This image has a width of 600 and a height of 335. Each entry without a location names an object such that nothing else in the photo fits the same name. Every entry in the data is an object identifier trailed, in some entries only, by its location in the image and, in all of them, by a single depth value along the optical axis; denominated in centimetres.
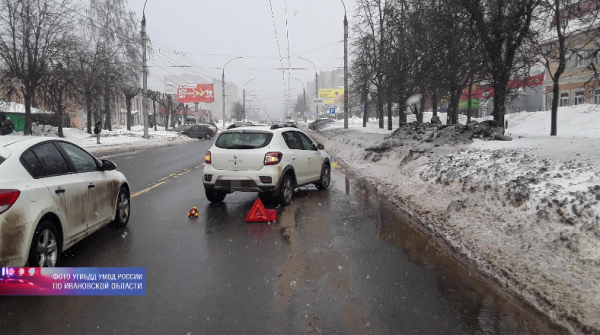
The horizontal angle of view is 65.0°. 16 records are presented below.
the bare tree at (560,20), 1458
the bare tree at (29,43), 2872
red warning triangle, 768
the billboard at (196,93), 7925
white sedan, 415
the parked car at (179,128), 5939
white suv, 862
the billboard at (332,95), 11319
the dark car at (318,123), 6334
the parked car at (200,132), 4828
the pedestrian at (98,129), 3288
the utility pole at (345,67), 3622
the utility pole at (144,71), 3428
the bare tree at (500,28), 1570
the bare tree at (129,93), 5003
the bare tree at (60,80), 2950
